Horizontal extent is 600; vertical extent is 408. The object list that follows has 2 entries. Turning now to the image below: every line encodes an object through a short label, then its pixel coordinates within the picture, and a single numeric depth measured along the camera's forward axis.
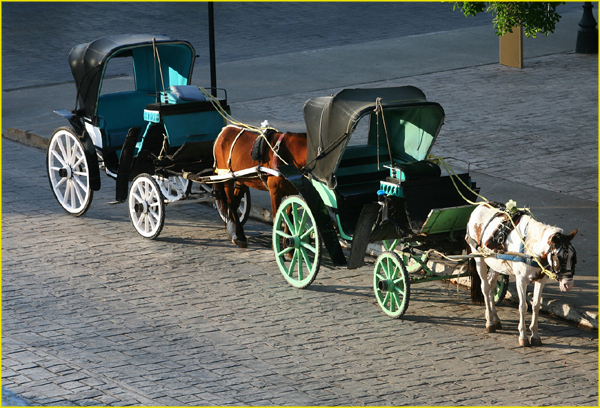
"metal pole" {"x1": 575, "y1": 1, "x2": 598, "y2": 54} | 39.56
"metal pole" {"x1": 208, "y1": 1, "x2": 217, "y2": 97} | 26.84
